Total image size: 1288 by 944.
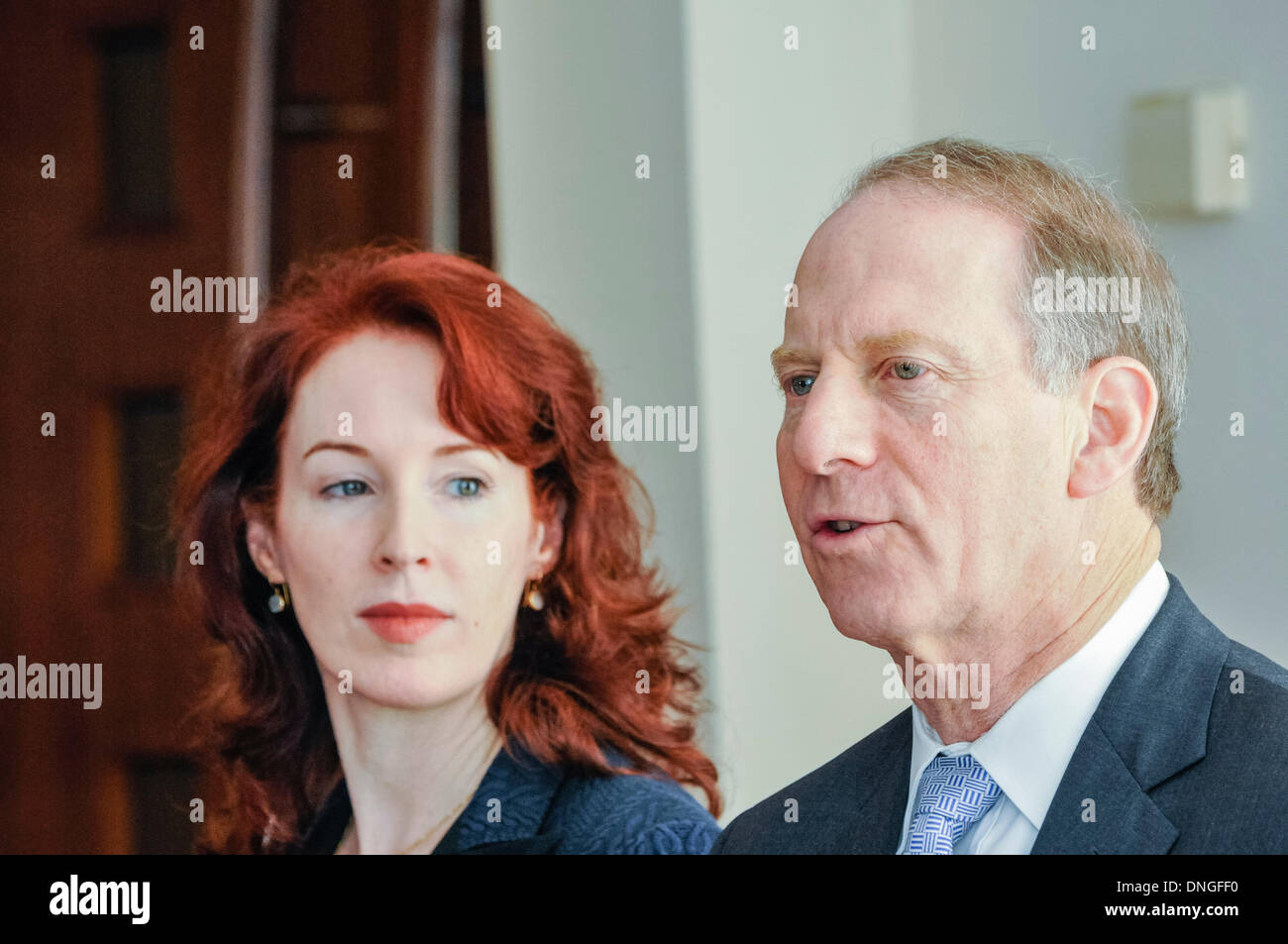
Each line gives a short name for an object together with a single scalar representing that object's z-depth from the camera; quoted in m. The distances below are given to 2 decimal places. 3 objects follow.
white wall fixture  2.47
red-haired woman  2.47
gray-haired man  2.35
